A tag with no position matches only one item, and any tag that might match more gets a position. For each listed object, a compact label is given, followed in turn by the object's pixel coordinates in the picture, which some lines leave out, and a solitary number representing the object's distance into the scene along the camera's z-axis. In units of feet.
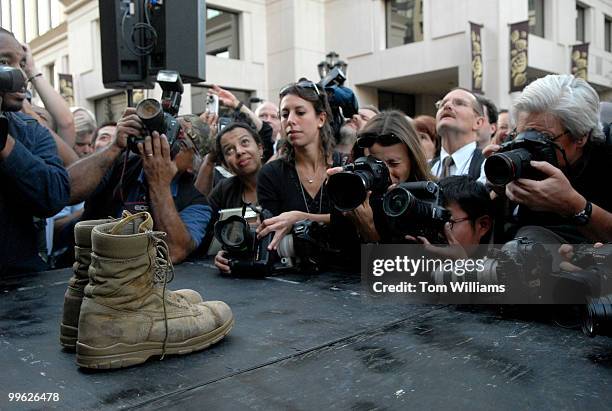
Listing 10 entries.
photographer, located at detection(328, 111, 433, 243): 7.31
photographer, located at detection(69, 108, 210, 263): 8.04
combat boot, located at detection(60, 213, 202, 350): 4.50
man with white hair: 5.46
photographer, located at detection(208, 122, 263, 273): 10.32
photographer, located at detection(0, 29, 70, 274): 6.79
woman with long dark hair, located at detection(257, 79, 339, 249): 8.71
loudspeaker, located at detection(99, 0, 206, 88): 9.64
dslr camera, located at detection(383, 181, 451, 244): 5.57
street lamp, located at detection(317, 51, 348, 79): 29.74
